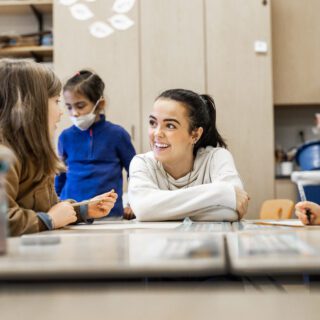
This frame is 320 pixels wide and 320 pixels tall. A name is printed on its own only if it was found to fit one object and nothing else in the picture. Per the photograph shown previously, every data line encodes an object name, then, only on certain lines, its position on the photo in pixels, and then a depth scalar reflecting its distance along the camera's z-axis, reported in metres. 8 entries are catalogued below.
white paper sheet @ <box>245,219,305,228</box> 1.47
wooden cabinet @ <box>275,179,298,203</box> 4.10
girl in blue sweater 2.79
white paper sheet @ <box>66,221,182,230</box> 1.46
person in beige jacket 1.44
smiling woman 1.69
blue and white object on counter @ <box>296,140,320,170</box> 3.87
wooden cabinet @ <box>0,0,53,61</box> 4.32
